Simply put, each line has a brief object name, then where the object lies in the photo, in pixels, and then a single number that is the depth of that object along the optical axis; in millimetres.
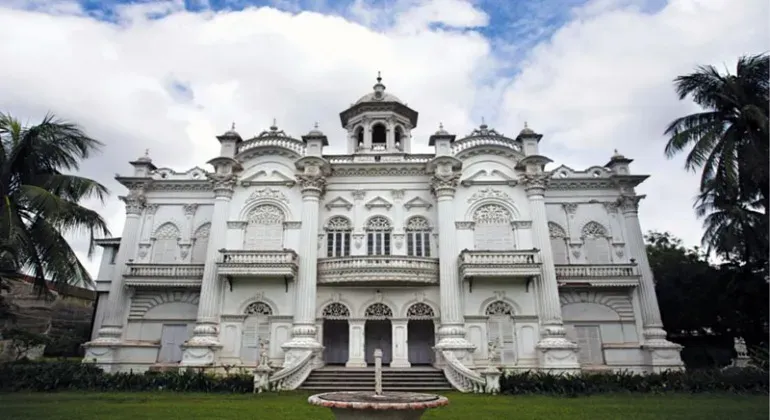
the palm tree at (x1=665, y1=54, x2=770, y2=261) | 13820
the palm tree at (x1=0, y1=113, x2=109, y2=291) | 10648
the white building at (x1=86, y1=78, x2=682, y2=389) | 17438
